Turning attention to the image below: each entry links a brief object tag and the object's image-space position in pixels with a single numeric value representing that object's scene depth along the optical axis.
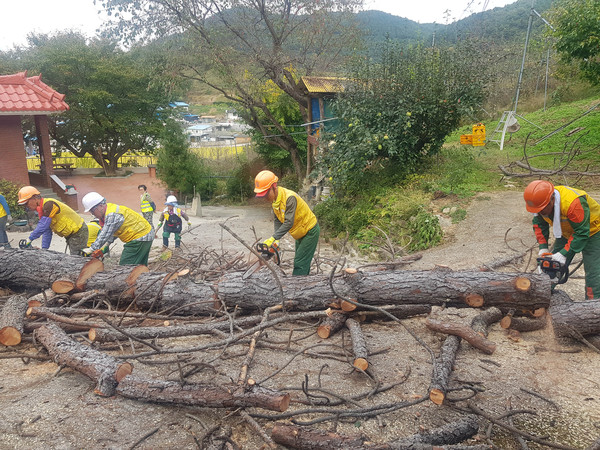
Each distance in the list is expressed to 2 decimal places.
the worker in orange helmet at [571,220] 3.82
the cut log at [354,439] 2.44
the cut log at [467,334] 3.57
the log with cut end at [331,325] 3.92
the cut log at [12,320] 3.83
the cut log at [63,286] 4.49
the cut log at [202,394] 2.74
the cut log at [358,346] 3.28
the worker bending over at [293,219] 4.70
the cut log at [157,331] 3.81
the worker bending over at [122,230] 5.21
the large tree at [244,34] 14.57
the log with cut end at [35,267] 4.82
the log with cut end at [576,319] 3.58
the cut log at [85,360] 3.06
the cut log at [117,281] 4.56
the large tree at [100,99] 19.69
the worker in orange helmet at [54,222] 5.85
